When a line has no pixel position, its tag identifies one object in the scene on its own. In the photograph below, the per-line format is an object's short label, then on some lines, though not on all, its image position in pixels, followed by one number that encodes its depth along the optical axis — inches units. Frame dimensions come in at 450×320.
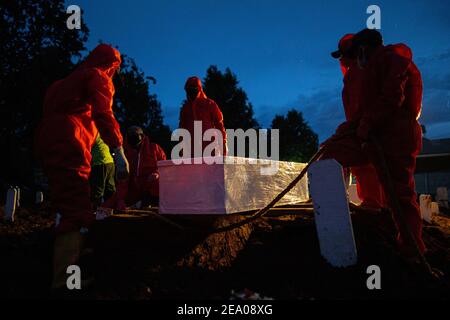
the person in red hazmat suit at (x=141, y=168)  210.7
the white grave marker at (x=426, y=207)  199.5
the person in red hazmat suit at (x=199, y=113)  247.1
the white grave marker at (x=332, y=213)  117.1
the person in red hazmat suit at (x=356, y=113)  155.7
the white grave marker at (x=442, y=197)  363.6
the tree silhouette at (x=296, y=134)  1256.2
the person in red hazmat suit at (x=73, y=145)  112.3
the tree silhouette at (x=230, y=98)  1011.2
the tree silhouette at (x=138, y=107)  758.5
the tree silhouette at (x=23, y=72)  500.4
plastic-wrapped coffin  137.9
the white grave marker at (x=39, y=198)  355.7
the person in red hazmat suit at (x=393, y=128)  120.0
